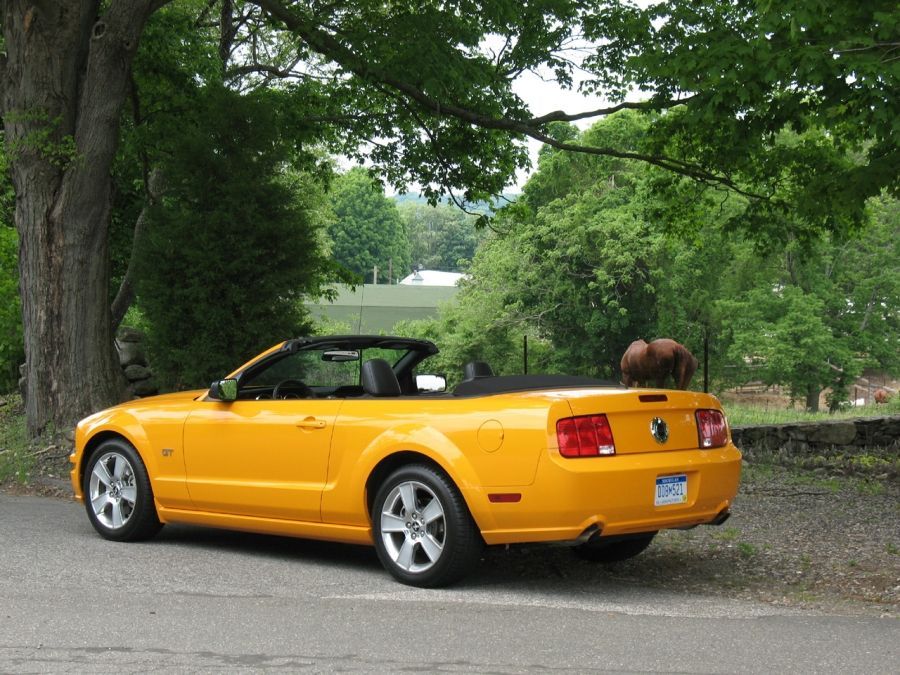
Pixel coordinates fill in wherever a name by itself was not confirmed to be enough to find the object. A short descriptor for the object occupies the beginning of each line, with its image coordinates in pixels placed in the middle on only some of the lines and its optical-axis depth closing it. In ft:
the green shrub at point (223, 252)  49.42
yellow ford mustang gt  21.85
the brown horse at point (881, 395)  152.41
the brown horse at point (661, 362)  58.03
